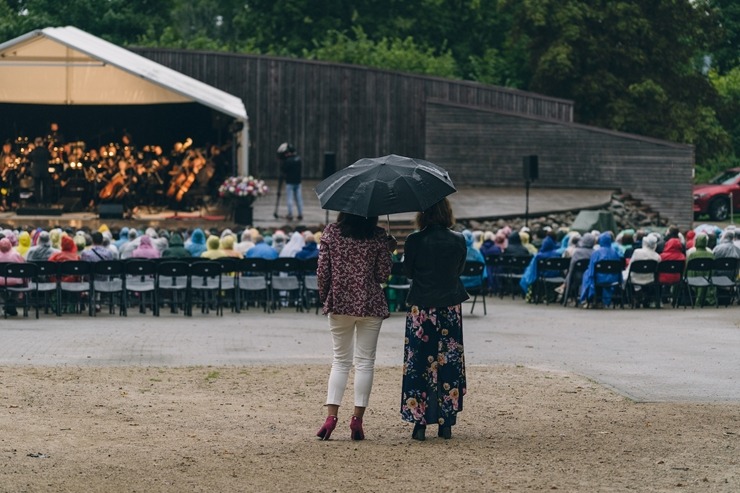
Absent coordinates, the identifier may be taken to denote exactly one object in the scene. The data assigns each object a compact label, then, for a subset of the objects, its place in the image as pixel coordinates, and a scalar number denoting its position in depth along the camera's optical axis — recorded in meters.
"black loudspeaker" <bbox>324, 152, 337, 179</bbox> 32.97
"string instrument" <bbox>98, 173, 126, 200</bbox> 34.03
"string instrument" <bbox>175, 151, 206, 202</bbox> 34.66
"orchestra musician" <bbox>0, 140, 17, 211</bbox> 34.69
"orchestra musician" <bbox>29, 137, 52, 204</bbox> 33.12
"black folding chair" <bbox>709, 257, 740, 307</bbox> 21.89
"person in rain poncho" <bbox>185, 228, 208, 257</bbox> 22.80
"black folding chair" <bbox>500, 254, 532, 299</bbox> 23.92
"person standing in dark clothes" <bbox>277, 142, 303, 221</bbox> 31.88
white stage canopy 33.03
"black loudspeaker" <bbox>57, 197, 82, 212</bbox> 33.97
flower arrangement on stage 31.19
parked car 41.97
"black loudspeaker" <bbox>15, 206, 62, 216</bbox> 32.52
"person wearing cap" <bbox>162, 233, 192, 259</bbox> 21.81
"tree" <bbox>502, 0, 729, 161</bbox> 45.56
